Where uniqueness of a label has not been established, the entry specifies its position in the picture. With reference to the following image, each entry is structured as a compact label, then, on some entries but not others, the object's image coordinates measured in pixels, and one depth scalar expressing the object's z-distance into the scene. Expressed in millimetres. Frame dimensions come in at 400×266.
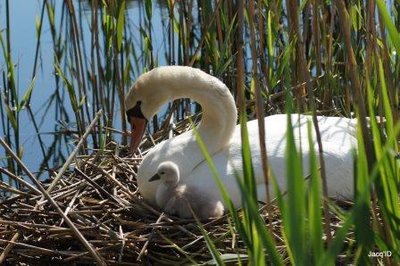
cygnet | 6609
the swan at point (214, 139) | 6875
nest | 6367
